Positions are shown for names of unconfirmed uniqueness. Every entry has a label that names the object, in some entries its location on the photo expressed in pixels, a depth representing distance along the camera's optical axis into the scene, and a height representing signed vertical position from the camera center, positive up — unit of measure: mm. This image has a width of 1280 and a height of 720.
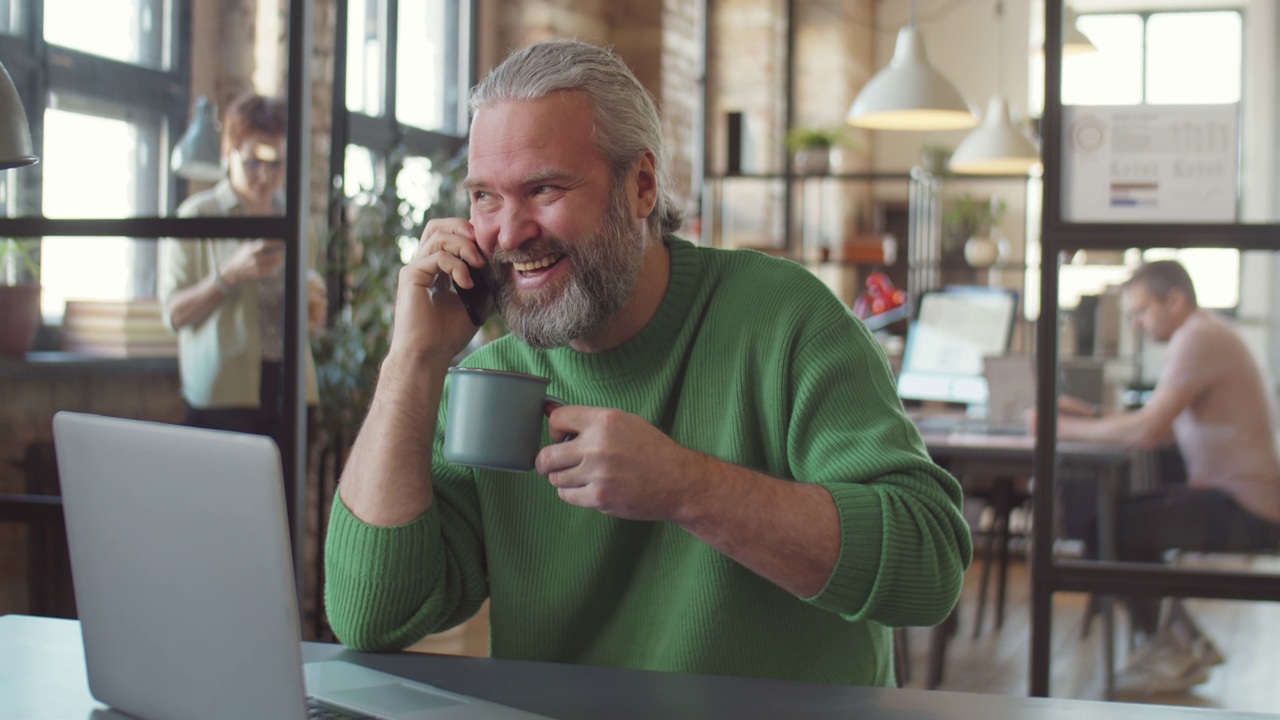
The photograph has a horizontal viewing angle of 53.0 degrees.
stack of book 2281 -7
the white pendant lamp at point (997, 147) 5551 +859
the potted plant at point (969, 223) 8352 +790
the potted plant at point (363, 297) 3594 +100
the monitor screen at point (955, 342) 4750 +0
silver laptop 836 -175
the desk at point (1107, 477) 1974 -204
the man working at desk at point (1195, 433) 1915 -133
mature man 1367 -101
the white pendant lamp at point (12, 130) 1289 +197
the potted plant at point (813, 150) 7137 +1054
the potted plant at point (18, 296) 2299 +52
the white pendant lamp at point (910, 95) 4609 +890
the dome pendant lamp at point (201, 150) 2215 +311
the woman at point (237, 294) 2182 +60
